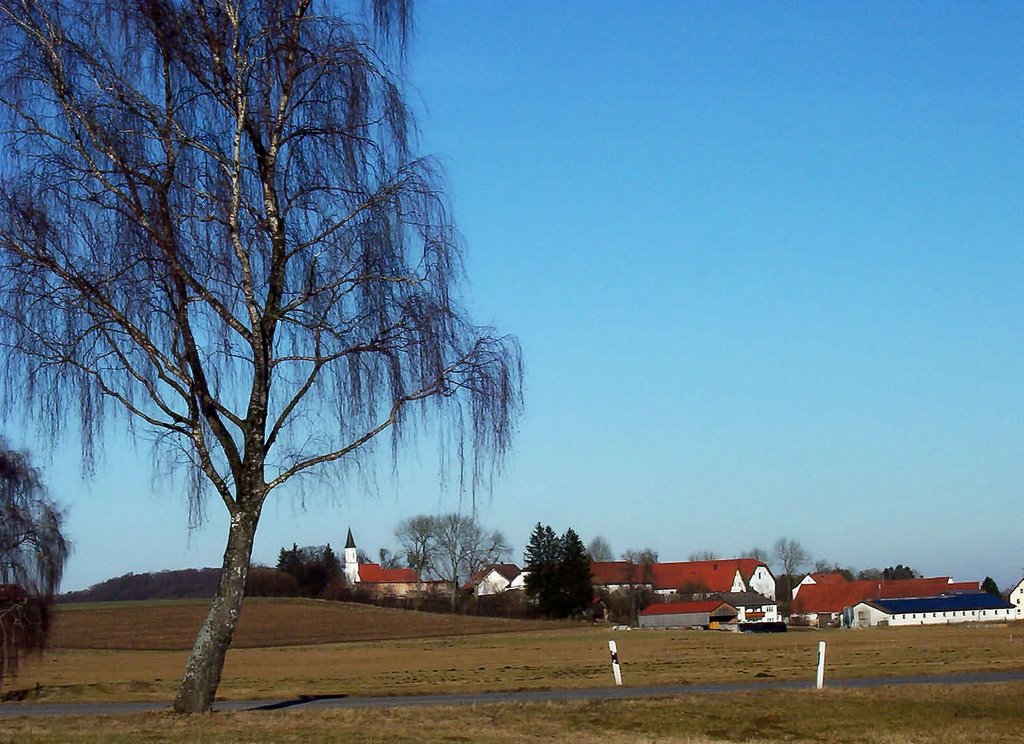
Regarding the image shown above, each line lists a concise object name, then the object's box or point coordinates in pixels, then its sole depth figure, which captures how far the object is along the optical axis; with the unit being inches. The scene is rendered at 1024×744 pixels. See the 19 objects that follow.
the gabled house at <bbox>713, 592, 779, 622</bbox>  6879.4
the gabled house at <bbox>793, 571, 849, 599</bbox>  7127.0
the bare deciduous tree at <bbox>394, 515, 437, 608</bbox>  5634.8
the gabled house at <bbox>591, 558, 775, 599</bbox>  7652.6
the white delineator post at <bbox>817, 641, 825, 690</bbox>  965.2
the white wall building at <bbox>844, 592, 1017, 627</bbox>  5733.3
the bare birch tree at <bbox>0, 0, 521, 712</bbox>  703.7
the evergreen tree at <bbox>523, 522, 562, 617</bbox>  4931.1
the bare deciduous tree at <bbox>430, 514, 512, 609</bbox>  5590.6
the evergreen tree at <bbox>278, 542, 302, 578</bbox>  5502.0
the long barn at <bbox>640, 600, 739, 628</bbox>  5802.2
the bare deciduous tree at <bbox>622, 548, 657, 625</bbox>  6579.7
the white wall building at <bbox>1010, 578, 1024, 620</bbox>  6343.5
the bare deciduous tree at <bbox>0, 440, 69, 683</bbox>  1738.4
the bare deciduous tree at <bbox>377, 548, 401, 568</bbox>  6879.9
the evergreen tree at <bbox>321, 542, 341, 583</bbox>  5634.8
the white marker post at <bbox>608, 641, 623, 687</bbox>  1069.3
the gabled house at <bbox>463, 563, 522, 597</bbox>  5890.8
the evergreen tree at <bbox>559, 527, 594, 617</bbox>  4921.3
